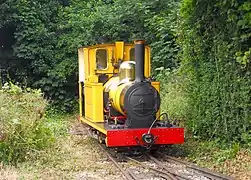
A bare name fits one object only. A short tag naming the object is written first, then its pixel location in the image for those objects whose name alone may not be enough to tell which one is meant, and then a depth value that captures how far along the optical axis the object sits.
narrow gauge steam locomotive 10.25
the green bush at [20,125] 9.11
